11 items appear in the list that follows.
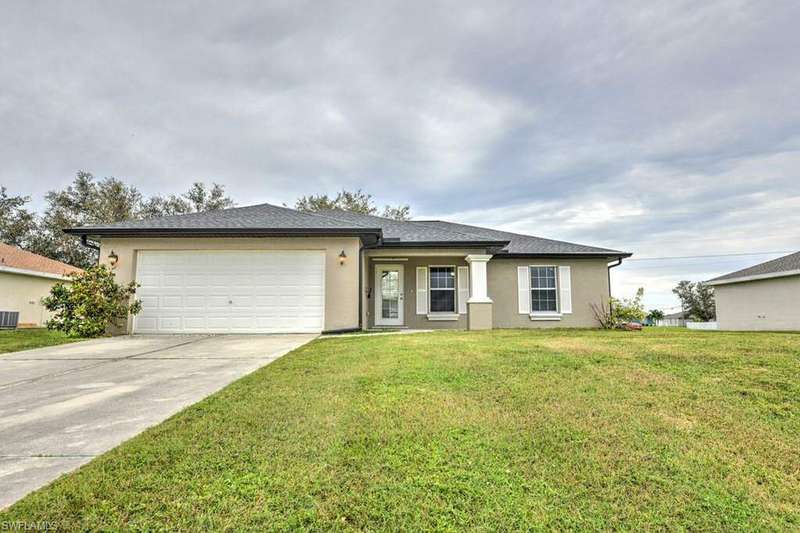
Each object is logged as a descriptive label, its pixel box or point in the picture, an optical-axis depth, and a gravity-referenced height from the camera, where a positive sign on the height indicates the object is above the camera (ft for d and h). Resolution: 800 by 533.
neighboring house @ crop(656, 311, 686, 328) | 120.47 -3.69
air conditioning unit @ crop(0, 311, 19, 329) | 48.96 -1.19
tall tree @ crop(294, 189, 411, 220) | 96.99 +24.94
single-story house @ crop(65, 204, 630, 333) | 33.42 +3.17
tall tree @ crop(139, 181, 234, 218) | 90.02 +23.74
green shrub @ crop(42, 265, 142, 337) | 30.89 +0.38
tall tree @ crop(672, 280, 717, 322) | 136.26 +2.91
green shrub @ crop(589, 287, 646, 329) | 40.68 -0.37
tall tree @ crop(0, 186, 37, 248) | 83.12 +17.82
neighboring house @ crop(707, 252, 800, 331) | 48.44 +1.52
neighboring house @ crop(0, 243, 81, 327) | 50.37 +3.44
